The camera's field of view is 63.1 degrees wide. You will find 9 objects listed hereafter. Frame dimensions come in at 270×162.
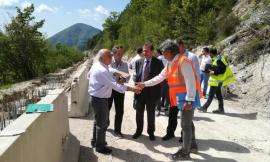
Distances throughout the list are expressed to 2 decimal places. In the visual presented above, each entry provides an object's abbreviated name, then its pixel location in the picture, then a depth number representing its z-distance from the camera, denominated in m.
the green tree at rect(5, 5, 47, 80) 24.11
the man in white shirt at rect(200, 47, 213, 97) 7.49
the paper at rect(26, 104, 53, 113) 3.17
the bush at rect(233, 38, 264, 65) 9.29
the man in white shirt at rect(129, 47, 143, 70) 5.24
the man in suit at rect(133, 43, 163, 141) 4.83
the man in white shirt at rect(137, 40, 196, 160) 3.77
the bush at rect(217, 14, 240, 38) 12.51
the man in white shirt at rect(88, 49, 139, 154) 4.18
